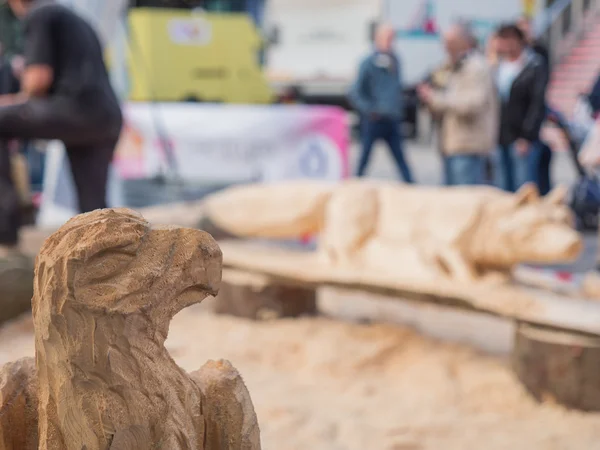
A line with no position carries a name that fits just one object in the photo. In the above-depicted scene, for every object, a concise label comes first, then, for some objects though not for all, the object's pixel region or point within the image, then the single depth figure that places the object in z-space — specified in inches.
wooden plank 122.5
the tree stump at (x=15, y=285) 159.3
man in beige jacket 207.3
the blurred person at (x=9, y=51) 248.2
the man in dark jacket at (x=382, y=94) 253.1
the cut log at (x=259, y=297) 165.5
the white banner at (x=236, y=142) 239.6
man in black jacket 215.3
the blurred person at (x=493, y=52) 217.8
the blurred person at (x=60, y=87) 154.6
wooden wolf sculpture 137.6
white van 370.6
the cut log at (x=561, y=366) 119.1
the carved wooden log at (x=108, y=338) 49.7
